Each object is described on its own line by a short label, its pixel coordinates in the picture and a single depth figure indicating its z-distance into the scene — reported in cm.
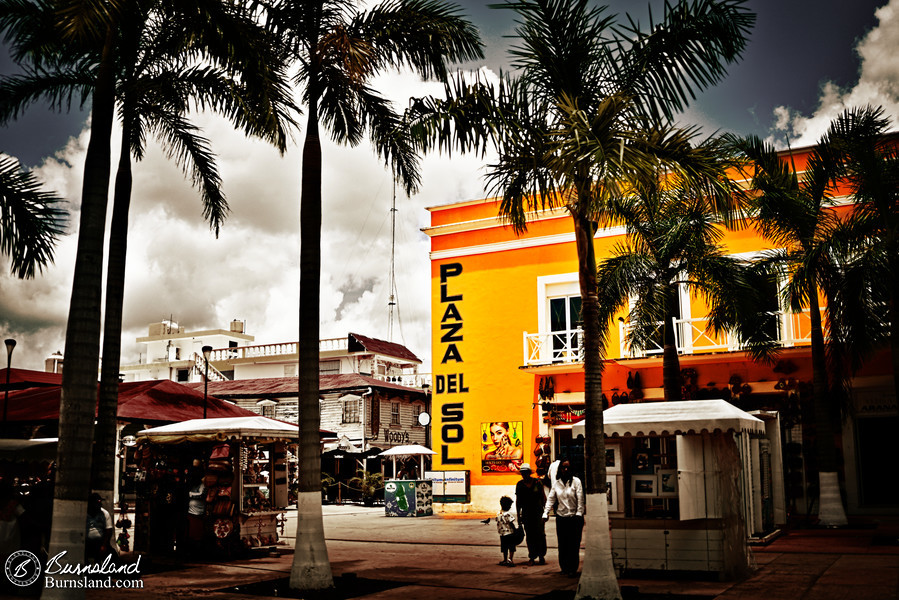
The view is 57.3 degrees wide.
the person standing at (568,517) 1156
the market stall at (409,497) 2572
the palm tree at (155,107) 1110
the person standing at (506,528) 1271
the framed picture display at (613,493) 1282
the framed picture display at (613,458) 1276
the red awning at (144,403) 1600
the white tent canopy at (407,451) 3133
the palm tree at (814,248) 1620
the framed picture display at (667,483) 1131
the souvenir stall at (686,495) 1077
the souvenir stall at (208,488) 1389
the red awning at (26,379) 2086
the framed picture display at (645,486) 1146
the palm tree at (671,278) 1620
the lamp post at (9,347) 1968
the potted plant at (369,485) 3591
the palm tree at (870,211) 1227
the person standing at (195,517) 1395
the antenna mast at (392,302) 3998
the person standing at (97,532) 1070
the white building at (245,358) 4931
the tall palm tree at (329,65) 1037
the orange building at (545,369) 1977
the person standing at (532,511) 1278
